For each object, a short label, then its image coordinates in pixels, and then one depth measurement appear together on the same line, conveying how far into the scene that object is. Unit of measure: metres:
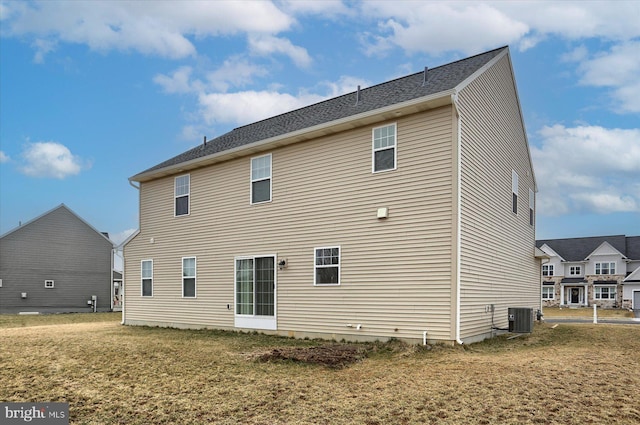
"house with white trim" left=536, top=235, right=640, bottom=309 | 42.31
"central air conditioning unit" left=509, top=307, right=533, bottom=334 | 12.01
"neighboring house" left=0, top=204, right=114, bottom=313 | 28.16
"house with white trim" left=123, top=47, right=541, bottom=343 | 10.21
